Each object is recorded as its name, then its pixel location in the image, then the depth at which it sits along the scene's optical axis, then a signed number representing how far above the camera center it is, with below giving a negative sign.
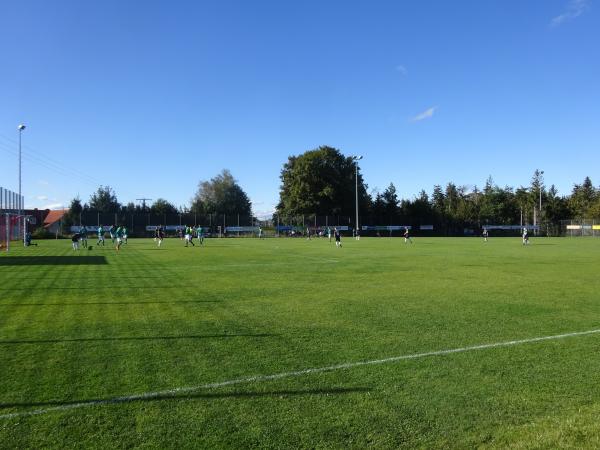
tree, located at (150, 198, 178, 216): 103.95 +5.66
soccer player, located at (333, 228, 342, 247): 42.57 -0.71
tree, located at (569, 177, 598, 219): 103.71 +5.92
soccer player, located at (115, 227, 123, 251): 36.46 -0.15
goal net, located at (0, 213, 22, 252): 32.22 +0.46
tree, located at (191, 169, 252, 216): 110.19 +8.25
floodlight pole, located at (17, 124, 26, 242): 40.87 +3.14
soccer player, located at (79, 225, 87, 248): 40.77 -0.34
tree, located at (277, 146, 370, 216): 95.25 +9.29
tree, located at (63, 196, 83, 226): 78.00 +2.71
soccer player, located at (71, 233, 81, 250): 36.25 -0.56
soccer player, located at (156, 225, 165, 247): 44.15 -0.22
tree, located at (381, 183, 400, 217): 106.81 +6.93
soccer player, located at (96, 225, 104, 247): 44.22 -0.20
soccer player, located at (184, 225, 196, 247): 44.41 -0.16
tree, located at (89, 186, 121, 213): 99.62 +6.66
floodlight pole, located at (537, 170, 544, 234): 96.12 +1.47
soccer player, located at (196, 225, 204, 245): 47.84 -0.09
